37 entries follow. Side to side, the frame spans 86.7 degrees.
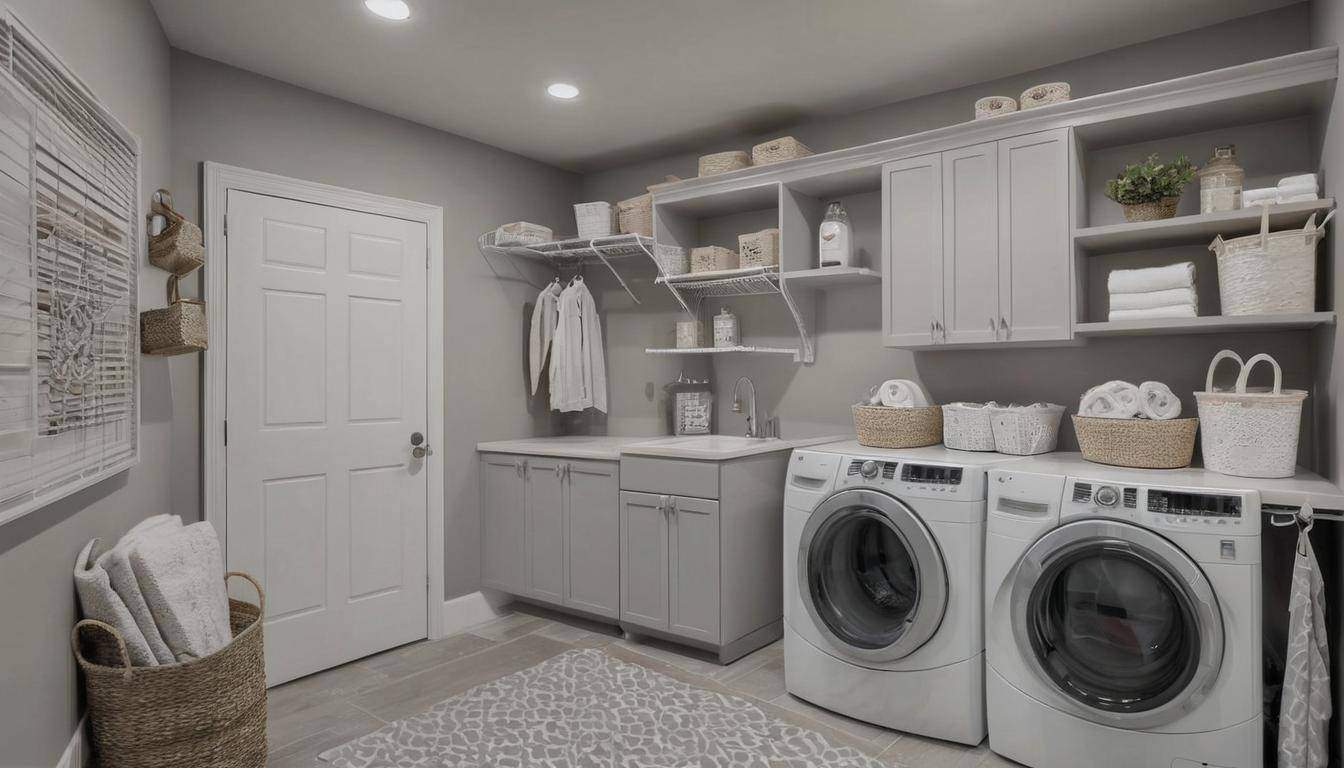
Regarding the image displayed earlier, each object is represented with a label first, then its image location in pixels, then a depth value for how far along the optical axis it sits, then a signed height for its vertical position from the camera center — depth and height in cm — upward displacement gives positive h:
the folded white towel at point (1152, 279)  239 +35
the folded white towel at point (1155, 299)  239 +28
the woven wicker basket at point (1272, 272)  217 +34
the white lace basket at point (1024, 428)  265 -17
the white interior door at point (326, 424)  293 -16
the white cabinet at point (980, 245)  262 +54
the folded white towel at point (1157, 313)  238 +23
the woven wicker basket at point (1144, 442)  228 -20
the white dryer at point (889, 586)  236 -72
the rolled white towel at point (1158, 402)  232 -7
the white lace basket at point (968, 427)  277 -18
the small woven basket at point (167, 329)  228 +19
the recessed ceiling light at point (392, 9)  245 +132
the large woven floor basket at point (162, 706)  178 -83
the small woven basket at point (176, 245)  235 +48
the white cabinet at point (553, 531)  339 -73
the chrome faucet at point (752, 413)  369 -11
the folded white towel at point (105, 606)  176 -54
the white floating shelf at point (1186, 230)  221 +52
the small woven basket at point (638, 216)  381 +91
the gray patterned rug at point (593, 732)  234 -122
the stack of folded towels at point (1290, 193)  219 +59
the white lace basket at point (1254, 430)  209 -15
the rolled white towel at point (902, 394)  295 -5
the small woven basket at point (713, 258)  360 +64
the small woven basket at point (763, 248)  341 +65
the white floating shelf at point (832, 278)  315 +49
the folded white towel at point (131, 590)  182 -52
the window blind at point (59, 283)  135 +24
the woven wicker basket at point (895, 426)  289 -18
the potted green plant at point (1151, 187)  242 +67
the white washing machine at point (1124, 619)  190 -69
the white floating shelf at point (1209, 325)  216 +18
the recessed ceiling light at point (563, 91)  316 +132
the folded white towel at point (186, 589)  188 -56
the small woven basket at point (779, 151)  328 +109
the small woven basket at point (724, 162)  348 +109
